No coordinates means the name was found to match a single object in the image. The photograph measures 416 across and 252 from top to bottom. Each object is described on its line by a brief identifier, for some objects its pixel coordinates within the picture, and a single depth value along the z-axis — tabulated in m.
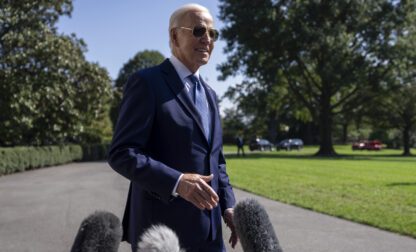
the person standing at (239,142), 31.81
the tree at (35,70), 16.98
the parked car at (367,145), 56.16
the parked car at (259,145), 50.78
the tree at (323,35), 28.55
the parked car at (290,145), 54.03
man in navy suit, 1.52
